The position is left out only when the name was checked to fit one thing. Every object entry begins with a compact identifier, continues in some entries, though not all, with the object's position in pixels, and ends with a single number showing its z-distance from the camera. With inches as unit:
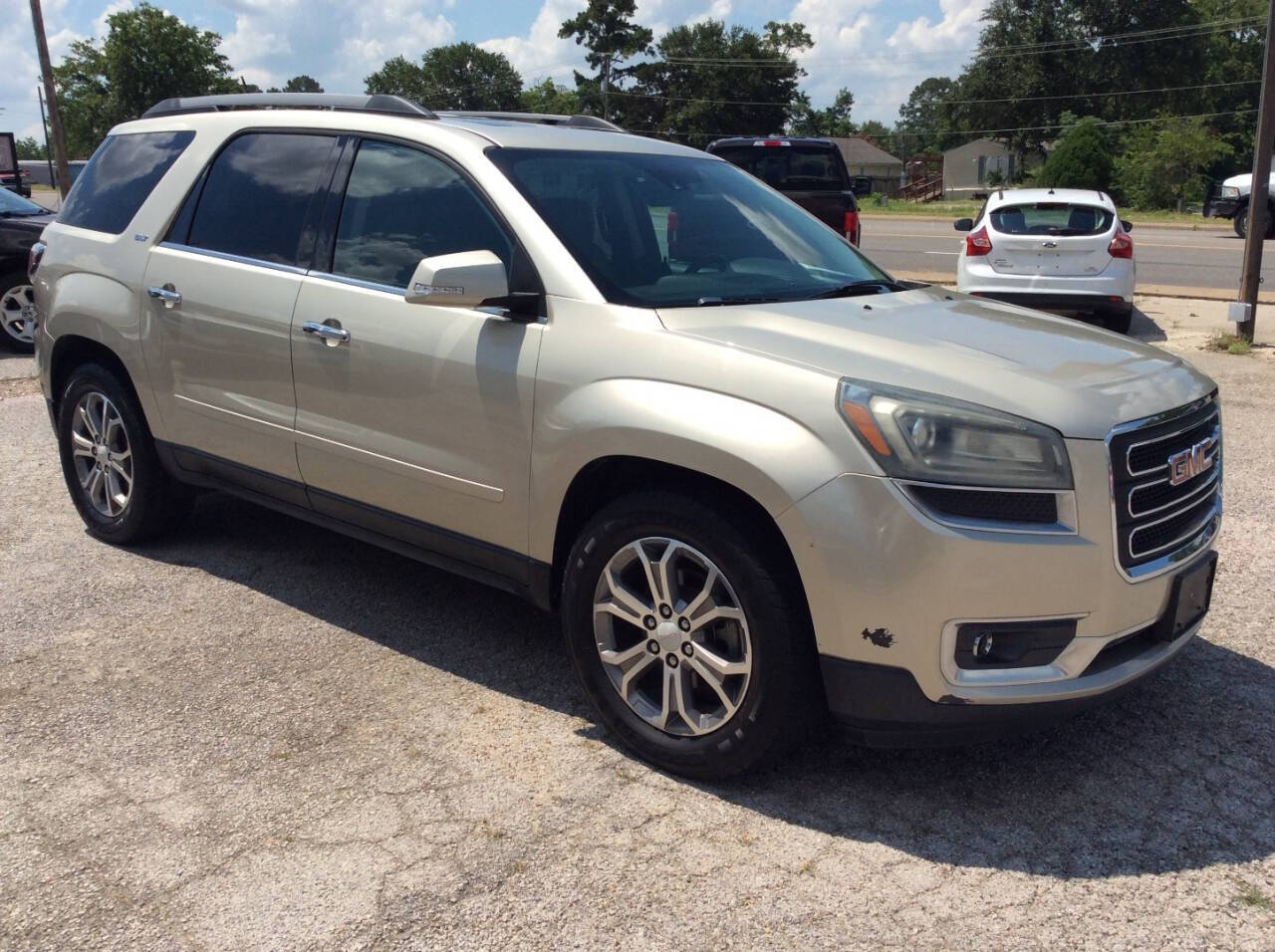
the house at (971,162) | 3255.4
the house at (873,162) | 3671.3
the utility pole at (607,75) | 3260.3
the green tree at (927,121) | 3312.0
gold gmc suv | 113.7
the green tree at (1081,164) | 1581.0
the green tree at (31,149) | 4403.5
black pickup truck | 518.6
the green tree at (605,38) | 3203.7
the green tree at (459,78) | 4190.5
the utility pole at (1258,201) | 398.3
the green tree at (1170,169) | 1617.9
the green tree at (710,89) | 3292.3
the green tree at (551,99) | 3427.7
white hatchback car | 440.5
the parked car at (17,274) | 409.4
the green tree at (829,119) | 3654.0
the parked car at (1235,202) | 956.6
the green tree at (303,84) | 5378.9
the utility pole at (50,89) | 1027.3
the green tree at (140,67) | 2694.4
